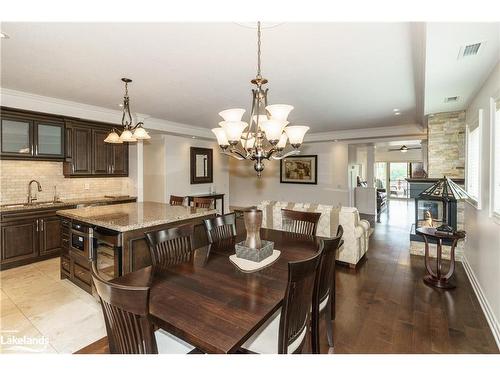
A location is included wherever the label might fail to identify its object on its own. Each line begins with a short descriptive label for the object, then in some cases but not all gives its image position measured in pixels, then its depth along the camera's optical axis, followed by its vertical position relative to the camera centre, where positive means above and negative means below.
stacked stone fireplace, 4.15 +0.52
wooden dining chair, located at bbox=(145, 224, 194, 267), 1.98 -0.53
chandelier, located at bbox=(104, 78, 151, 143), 3.11 +0.64
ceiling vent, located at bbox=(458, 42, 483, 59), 2.04 +1.14
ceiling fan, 10.53 +1.59
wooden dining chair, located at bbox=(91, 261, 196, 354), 0.98 -0.57
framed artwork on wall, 7.74 +0.47
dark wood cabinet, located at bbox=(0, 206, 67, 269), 3.66 -0.80
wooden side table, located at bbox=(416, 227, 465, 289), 3.18 -1.07
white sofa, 3.67 -0.66
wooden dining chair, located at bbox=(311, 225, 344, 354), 1.71 -0.81
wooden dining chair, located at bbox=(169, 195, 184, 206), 4.38 -0.28
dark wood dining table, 1.09 -0.62
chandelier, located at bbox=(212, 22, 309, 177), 1.96 +0.44
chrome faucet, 4.23 -0.17
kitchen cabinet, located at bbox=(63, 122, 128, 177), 4.45 +0.60
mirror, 6.96 +0.55
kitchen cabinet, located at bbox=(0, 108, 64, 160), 3.72 +0.78
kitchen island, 2.51 -0.54
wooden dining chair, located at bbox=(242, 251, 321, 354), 1.26 -0.75
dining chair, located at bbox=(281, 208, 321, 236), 2.90 -0.46
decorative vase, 1.95 -0.33
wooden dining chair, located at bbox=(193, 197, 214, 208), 3.96 -0.30
